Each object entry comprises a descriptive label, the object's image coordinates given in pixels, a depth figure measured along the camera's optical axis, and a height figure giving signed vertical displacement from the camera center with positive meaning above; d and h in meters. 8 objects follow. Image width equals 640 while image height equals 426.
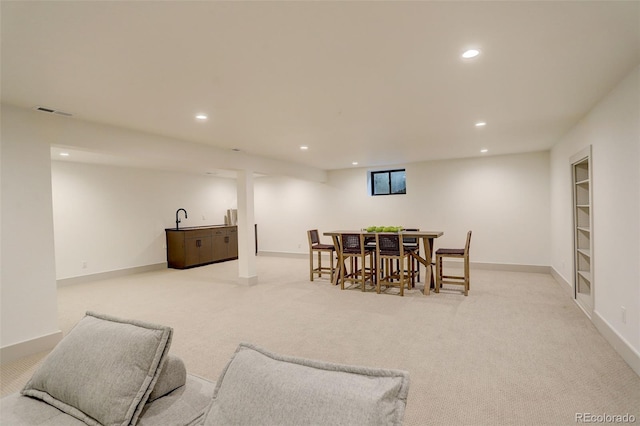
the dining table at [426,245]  4.82 -0.61
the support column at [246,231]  5.74 -0.36
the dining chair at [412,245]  5.14 -0.63
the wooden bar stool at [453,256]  4.75 -0.81
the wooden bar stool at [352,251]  5.15 -0.71
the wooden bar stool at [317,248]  5.81 -0.69
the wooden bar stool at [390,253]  4.82 -0.70
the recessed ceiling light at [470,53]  2.21 +1.01
